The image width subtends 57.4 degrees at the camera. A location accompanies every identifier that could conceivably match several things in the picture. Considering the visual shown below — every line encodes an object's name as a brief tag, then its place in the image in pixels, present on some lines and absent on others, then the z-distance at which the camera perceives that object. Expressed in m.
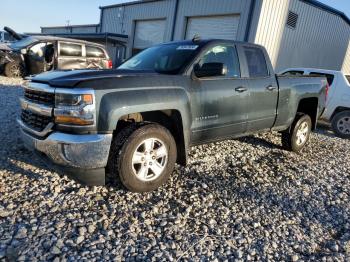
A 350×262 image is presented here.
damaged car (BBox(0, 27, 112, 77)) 11.35
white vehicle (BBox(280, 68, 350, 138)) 8.45
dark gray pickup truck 3.11
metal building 14.31
